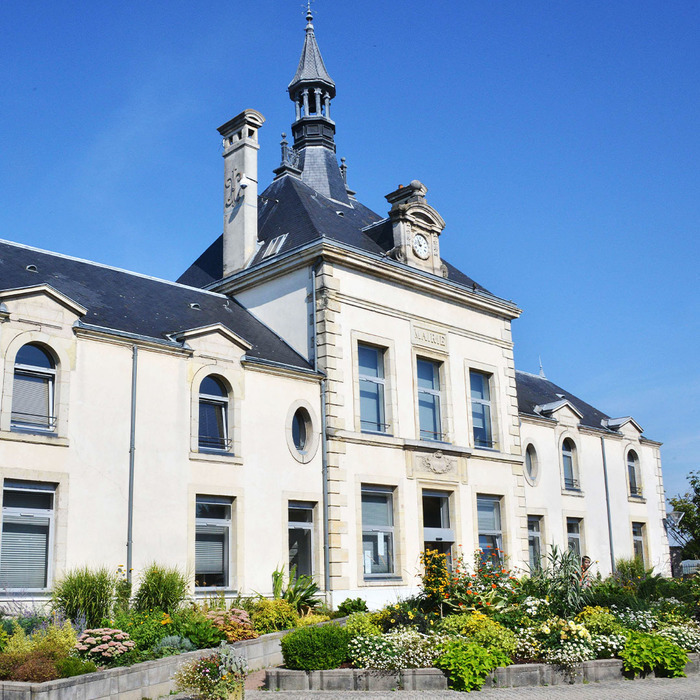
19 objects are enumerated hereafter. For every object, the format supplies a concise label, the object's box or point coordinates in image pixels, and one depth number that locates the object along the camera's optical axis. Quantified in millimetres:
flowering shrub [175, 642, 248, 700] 10625
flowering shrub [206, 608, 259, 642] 14250
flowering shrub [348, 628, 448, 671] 12492
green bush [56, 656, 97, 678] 10914
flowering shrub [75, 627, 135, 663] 11938
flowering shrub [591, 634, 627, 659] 13906
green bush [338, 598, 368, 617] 17984
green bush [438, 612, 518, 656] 13250
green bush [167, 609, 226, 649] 13422
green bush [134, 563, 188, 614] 15133
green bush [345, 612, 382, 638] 13471
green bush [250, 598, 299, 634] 15367
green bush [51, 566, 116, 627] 14125
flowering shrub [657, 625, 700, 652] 14875
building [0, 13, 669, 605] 15375
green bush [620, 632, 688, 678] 13594
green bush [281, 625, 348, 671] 12383
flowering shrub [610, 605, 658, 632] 15148
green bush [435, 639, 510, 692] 12156
